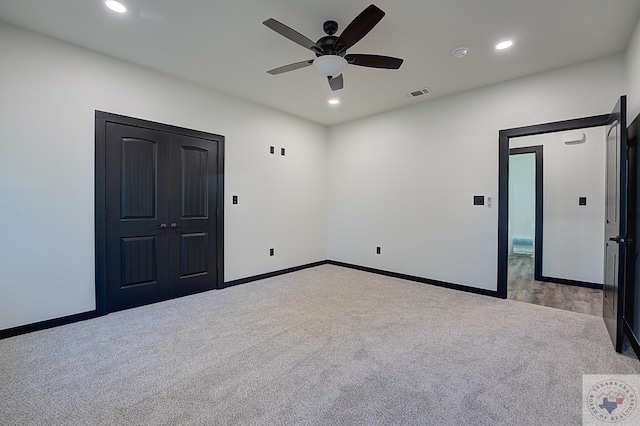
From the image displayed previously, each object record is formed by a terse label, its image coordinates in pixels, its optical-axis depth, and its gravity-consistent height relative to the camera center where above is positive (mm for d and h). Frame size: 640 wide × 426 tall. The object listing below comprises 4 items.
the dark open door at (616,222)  2316 -79
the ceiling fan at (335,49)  2139 +1307
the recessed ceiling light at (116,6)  2318 +1605
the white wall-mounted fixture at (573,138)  4363 +1101
